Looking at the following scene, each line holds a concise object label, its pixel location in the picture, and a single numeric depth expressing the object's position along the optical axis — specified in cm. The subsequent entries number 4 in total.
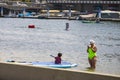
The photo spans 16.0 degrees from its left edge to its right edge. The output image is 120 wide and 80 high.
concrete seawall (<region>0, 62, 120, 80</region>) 1160
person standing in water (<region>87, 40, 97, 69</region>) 2284
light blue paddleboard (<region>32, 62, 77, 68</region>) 2648
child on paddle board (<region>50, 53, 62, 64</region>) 2687
